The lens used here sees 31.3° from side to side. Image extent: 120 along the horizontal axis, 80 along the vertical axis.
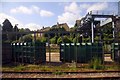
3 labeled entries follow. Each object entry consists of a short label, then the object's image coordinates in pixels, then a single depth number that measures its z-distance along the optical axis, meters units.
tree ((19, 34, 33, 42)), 46.02
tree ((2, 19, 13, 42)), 53.26
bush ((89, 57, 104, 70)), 13.67
